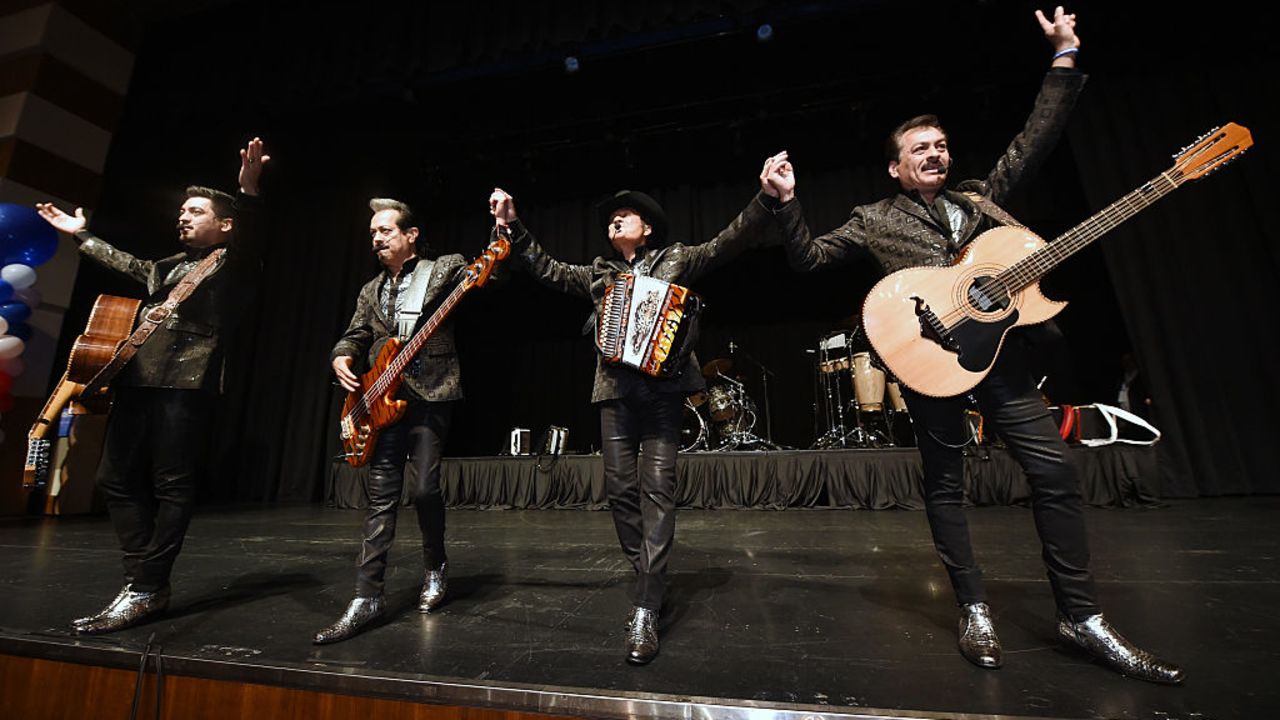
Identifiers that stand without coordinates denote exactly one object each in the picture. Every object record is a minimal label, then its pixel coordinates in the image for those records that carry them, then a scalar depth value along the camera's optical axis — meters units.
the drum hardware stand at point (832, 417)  7.24
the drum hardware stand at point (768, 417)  9.10
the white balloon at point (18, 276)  4.86
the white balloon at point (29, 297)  5.05
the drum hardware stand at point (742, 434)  7.45
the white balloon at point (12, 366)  4.98
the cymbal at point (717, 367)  7.65
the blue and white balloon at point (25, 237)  4.83
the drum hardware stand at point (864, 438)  6.99
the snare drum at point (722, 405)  7.61
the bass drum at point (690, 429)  8.77
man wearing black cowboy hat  2.06
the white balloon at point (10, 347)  4.84
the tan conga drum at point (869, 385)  7.02
